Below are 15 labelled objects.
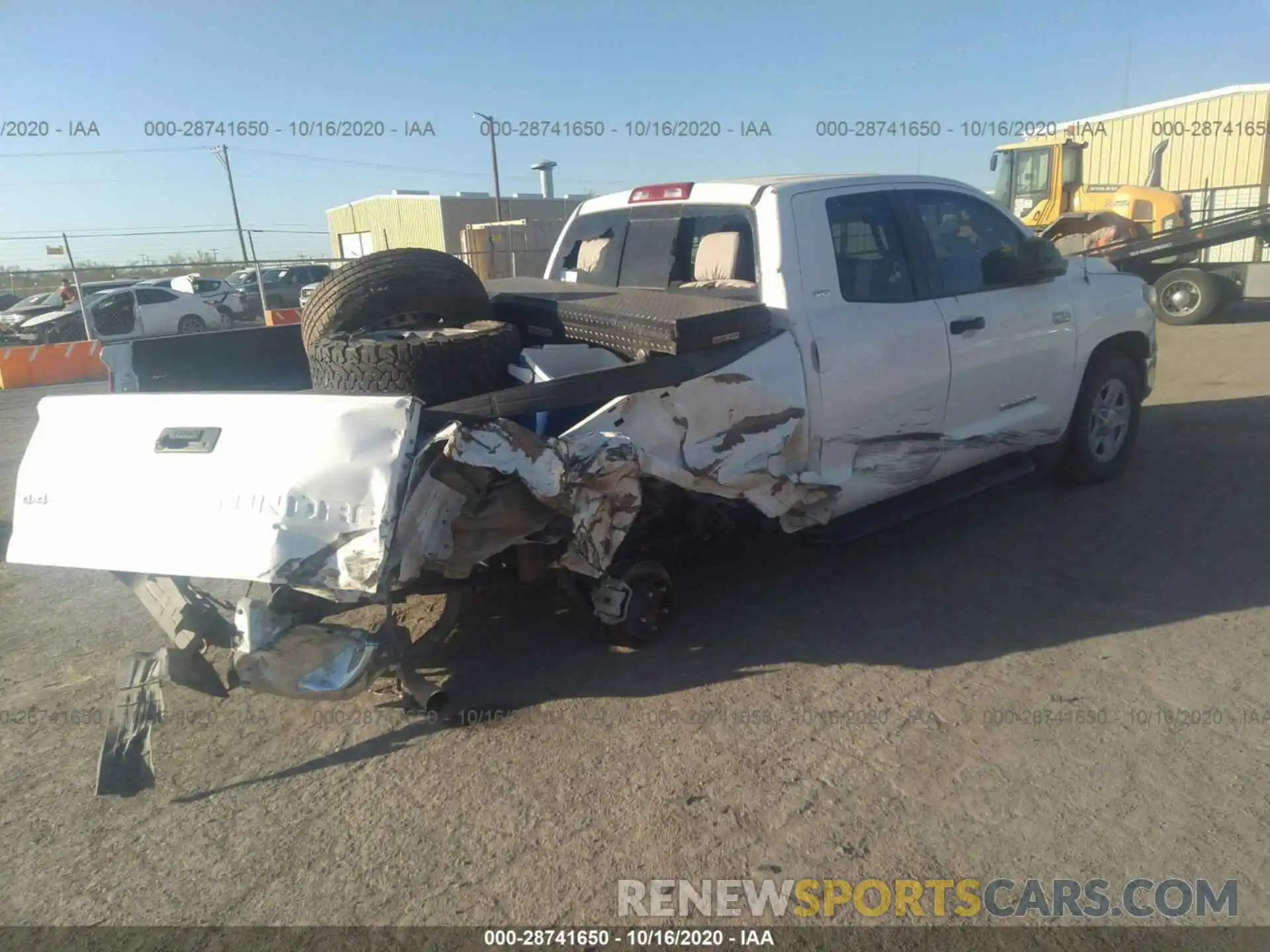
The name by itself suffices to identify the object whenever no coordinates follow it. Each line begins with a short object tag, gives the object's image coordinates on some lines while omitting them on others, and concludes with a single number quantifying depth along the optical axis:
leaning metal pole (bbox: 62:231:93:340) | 15.66
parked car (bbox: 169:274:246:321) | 22.61
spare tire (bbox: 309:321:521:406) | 3.57
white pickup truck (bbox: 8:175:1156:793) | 3.09
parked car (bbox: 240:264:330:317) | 23.62
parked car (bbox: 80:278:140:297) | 23.67
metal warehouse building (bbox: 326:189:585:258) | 36.72
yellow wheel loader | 16.64
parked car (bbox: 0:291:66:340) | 20.30
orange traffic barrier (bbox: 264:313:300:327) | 18.98
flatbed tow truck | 13.74
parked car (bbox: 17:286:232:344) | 19.33
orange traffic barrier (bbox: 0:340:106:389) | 14.46
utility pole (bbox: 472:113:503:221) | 33.12
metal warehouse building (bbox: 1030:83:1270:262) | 23.73
